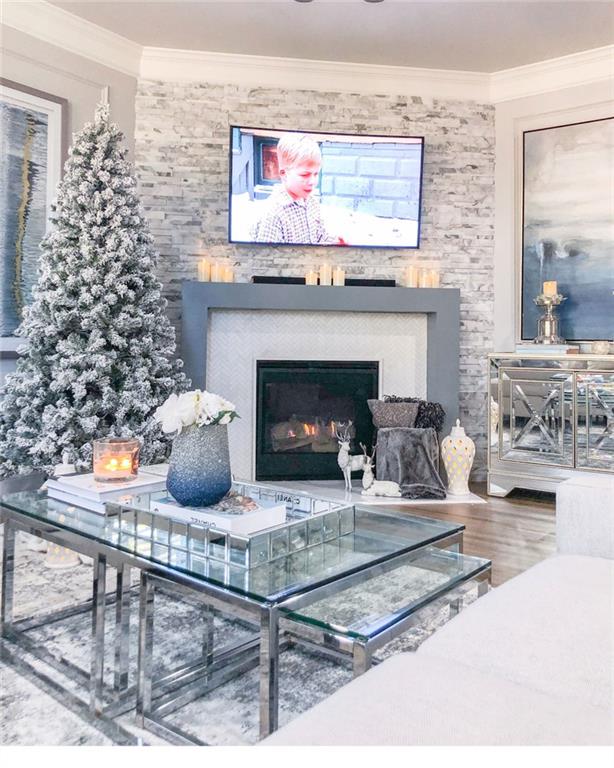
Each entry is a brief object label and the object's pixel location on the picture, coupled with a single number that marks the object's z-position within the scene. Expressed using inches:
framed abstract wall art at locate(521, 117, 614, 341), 159.3
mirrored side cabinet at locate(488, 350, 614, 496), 140.0
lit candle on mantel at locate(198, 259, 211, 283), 159.3
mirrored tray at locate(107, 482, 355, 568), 56.3
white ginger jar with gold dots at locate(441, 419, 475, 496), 154.7
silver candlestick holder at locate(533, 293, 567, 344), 158.2
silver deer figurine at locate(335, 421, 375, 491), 158.4
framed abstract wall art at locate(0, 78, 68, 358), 137.6
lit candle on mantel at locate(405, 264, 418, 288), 166.6
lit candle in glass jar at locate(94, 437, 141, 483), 74.1
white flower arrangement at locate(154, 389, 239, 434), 63.9
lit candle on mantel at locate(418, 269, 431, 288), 167.3
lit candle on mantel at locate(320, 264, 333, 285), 162.4
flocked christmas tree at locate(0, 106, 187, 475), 123.0
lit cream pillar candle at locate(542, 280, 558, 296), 158.6
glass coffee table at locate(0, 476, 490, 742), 46.2
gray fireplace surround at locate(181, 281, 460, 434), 156.2
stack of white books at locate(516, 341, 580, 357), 150.0
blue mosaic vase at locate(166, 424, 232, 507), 63.1
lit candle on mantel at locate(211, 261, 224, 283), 161.0
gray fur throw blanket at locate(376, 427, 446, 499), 152.6
